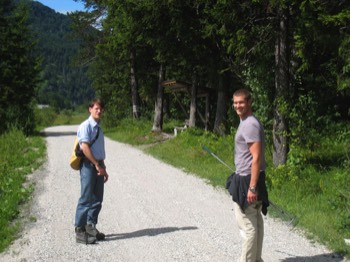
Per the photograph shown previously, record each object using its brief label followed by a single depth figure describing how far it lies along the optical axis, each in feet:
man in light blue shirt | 21.26
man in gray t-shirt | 15.90
